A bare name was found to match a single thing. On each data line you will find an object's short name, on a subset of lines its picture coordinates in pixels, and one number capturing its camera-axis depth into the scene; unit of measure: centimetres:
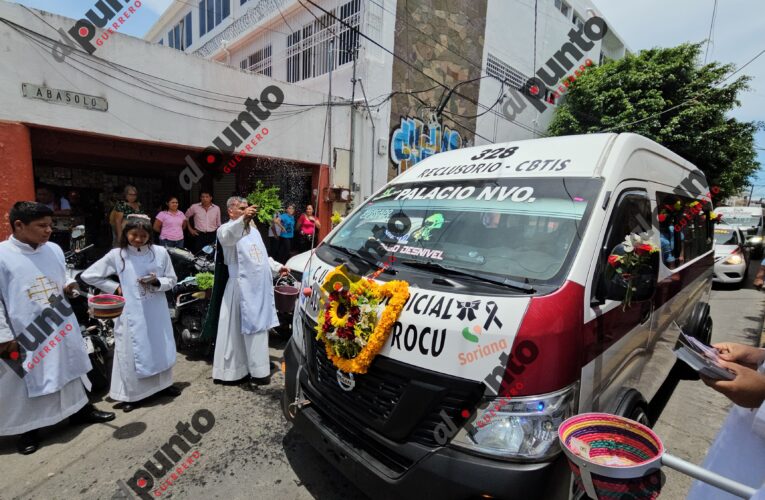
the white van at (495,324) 159
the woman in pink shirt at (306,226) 905
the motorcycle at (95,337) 364
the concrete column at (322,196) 980
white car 989
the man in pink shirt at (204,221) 783
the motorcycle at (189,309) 455
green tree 1310
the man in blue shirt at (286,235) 861
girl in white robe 336
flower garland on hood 187
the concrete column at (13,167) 547
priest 378
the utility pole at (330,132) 968
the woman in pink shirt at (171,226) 716
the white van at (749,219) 1545
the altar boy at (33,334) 278
